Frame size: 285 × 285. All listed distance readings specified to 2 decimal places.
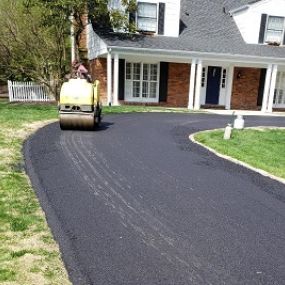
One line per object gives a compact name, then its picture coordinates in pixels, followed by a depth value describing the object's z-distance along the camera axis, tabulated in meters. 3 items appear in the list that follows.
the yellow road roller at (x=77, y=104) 9.52
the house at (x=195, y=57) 18.19
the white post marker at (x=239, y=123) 12.05
